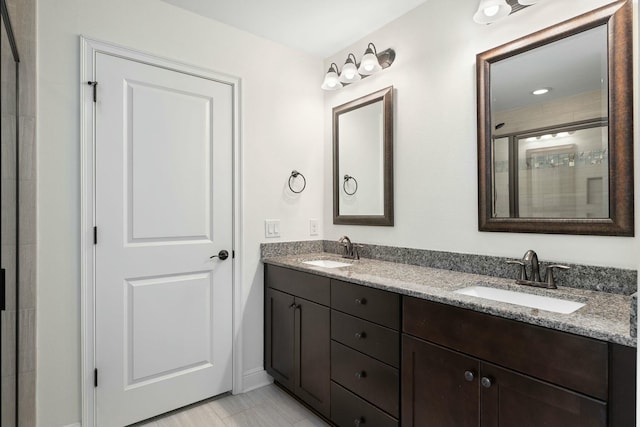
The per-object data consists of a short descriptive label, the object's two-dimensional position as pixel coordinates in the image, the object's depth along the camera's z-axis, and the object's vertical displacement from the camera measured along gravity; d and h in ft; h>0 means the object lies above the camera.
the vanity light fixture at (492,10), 5.13 +3.00
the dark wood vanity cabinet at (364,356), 5.03 -2.21
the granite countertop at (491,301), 3.28 -1.04
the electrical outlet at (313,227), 8.80 -0.34
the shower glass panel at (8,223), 4.21 -0.11
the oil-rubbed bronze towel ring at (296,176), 8.42 +0.86
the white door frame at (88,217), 5.87 -0.05
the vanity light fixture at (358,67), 7.30 +3.14
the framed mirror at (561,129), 4.43 +1.19
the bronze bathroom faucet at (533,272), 4.85 -0.85
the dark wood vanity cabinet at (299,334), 6.29 -2.38
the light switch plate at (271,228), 8.03 -0.33
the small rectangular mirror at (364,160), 7.37 +1.20
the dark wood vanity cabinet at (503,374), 3.14 -1.70
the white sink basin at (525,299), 4.38 -1.17
